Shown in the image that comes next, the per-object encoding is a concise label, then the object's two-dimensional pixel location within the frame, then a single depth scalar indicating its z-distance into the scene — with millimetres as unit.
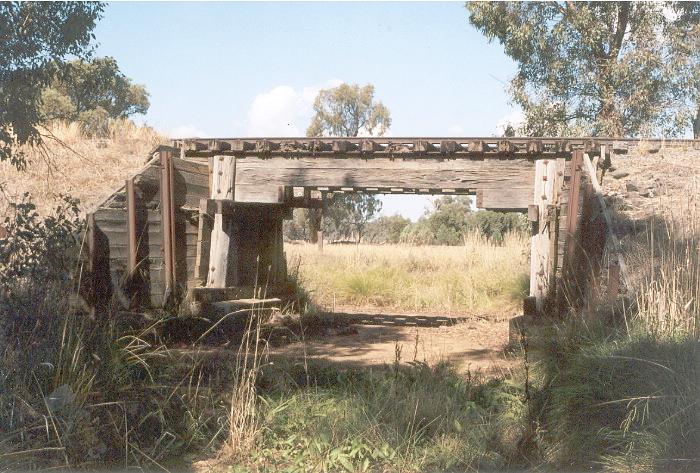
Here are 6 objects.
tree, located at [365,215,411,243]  49309
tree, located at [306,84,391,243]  34125
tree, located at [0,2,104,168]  6583
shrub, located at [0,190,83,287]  5664
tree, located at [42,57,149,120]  8375
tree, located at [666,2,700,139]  17359
